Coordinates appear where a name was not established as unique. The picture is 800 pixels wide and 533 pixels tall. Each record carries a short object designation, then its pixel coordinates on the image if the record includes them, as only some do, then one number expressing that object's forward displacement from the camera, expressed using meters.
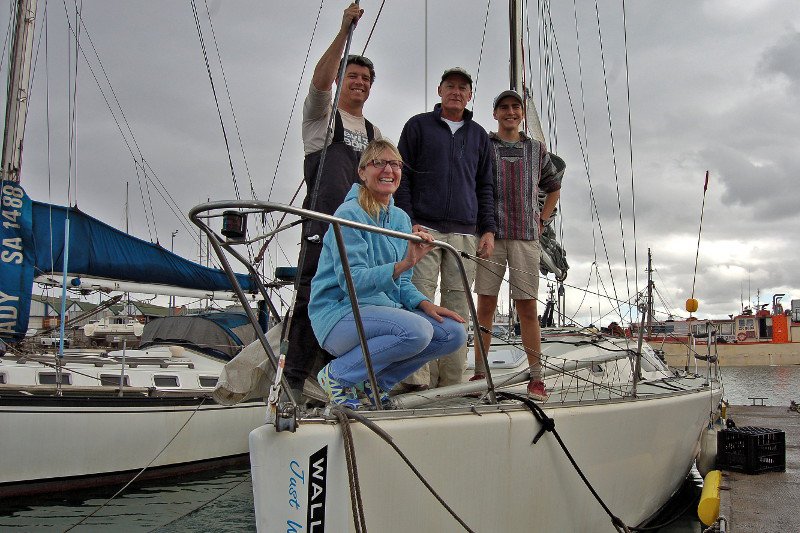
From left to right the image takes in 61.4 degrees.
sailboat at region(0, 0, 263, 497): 8.34
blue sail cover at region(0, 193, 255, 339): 9.19
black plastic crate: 6.30
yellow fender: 4.71
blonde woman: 2.75
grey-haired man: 3.89
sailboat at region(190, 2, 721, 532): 2.31
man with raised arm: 3.30
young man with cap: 4.30
